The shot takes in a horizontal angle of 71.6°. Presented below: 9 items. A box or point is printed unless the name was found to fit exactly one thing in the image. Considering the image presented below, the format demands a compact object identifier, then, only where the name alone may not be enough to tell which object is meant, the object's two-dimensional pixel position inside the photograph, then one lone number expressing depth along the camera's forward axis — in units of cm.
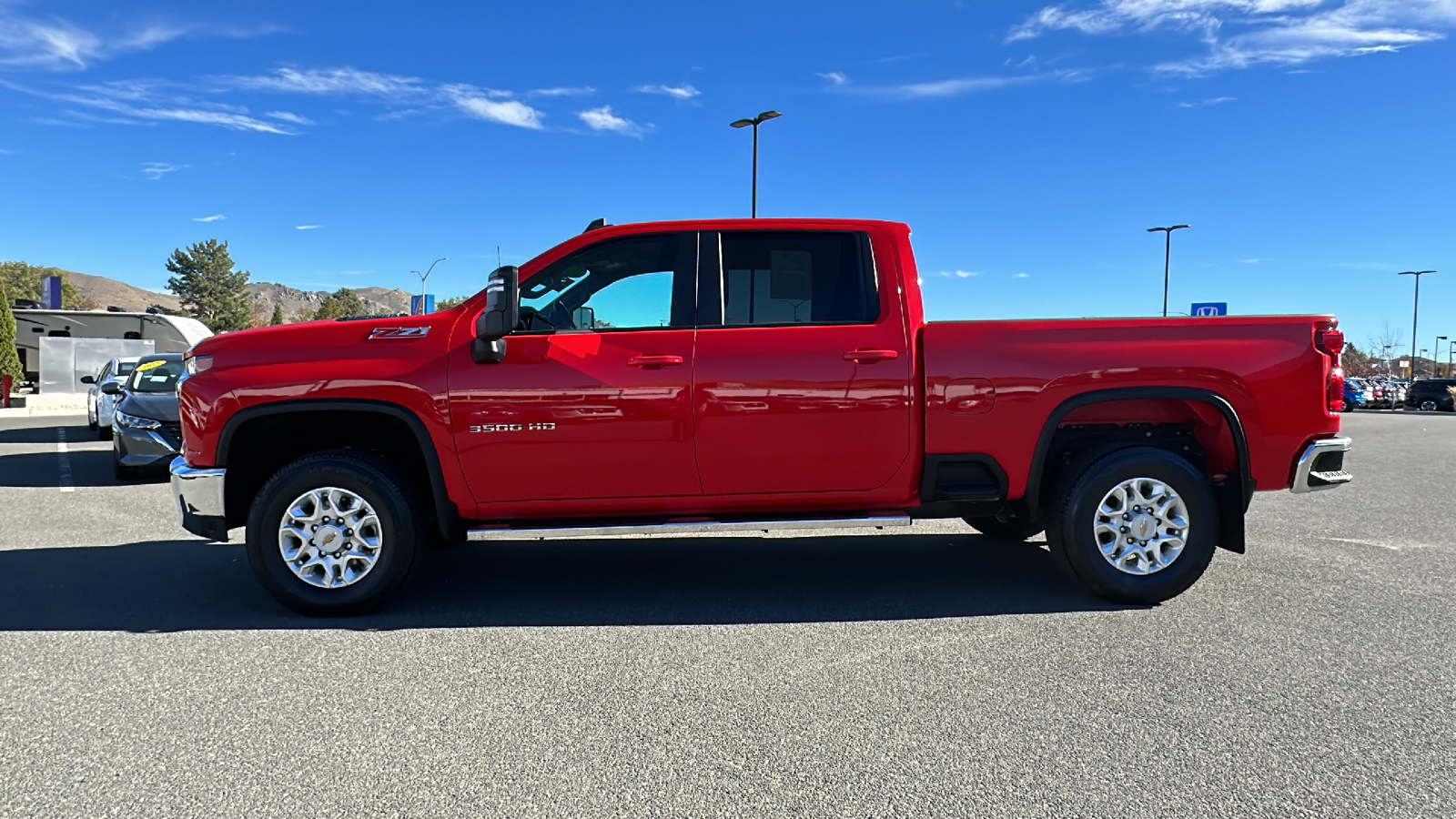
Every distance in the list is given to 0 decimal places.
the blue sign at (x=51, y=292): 6066
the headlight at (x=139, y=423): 1051
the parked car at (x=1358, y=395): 4697
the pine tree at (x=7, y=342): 3109
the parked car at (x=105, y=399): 1606
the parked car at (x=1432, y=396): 4491
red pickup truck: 499
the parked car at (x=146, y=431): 1048
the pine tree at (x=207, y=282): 10844
